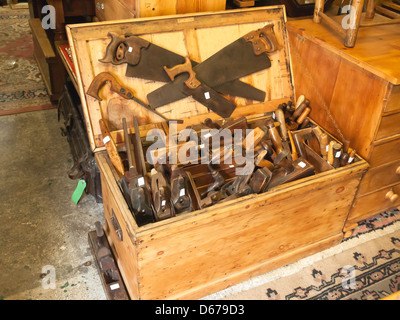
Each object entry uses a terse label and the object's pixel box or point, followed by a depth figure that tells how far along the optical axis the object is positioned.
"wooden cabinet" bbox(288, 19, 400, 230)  1.89
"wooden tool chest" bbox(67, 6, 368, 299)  1.63
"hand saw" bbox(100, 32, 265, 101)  1.84
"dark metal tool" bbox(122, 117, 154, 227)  1.62
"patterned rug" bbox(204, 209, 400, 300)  1.97
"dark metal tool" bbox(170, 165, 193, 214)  1.65
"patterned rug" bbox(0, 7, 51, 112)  3.54
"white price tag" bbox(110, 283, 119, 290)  1.88
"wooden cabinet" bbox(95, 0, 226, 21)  1.97
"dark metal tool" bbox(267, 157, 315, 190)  1.79
